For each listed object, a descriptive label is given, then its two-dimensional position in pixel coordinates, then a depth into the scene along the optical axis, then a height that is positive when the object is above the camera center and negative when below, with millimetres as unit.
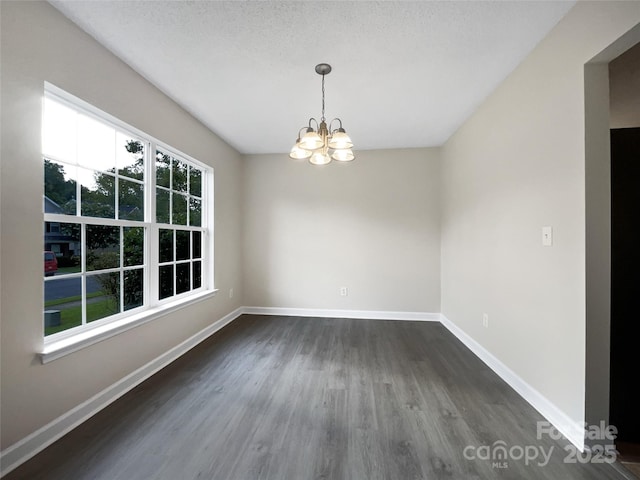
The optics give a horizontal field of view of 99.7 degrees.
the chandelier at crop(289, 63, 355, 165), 2051 +744
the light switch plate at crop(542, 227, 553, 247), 1808 +25
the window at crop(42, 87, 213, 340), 1771 +166
